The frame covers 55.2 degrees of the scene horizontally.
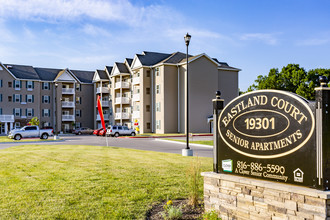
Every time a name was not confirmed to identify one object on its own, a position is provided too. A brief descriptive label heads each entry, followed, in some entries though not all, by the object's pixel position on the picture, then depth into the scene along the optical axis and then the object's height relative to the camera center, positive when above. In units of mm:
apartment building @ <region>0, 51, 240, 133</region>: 49875 +4234
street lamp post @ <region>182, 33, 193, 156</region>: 17562 -1879
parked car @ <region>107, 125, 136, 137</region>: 45975 -2331
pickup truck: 38619 -2096
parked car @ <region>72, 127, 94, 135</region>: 58991 -2950
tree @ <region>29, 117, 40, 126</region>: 54450 -1096
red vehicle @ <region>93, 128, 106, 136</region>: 49216 -2758
